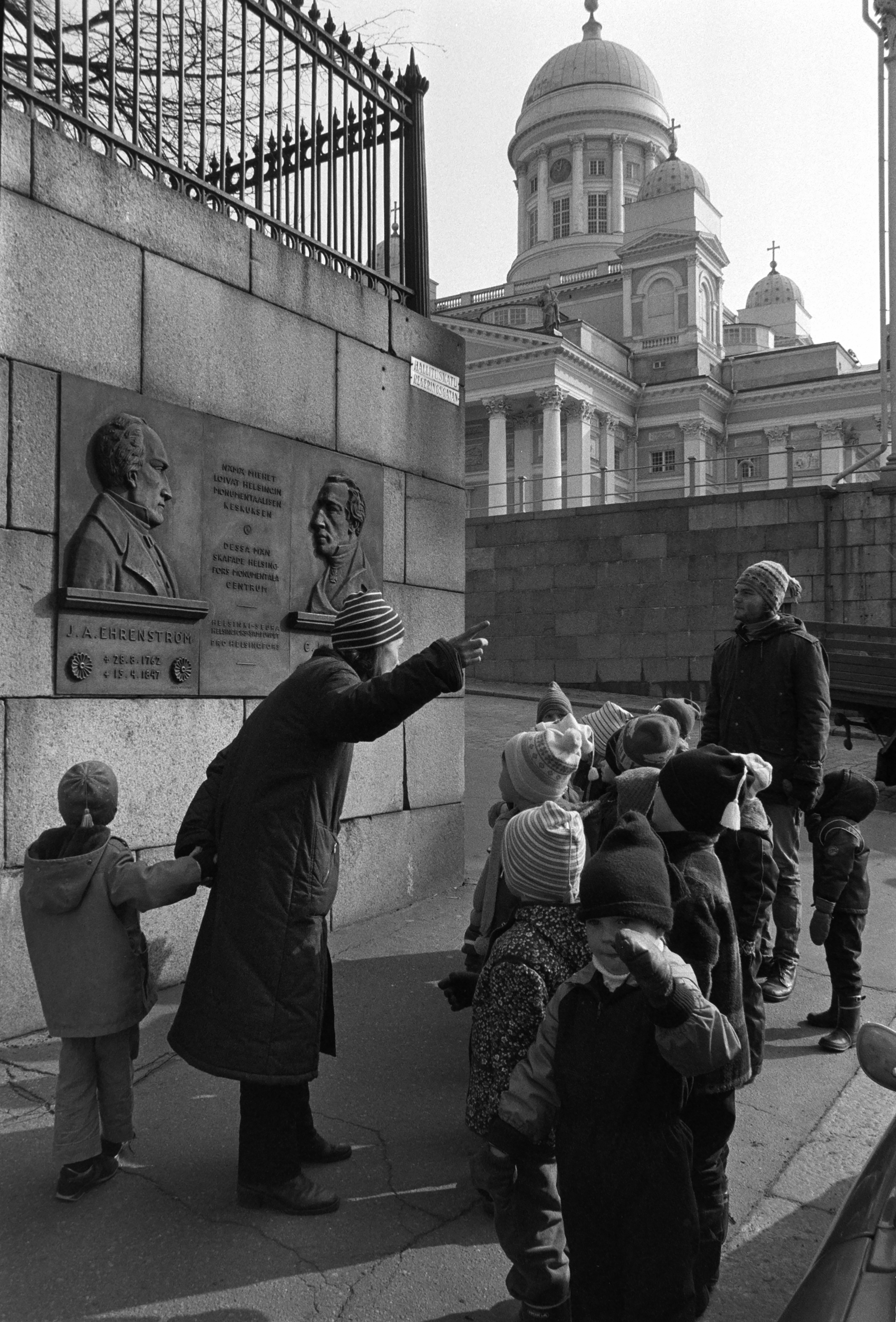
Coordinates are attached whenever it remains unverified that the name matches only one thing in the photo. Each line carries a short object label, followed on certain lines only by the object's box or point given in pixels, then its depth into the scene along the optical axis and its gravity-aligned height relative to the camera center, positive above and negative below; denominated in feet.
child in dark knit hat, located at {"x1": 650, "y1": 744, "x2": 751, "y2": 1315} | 7.97 -2.03
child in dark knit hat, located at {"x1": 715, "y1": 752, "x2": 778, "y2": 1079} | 10.51 -2.17
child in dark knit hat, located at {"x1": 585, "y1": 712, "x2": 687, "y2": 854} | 11.85 -0.83
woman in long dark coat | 9.12 -2.24
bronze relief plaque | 13.84 +1.89
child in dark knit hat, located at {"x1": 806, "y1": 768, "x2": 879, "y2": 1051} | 13.30 -2.73
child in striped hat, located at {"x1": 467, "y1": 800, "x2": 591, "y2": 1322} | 7.79 -2.59
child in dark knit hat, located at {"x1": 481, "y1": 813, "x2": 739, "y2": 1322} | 6.76 -2.89
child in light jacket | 9.50 -2.55
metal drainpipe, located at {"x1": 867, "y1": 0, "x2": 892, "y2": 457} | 50.90 +23.23
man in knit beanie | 15.43 -0.57
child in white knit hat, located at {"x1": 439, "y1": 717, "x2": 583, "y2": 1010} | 10.37 -1.07
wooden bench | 31.68 -0.27
